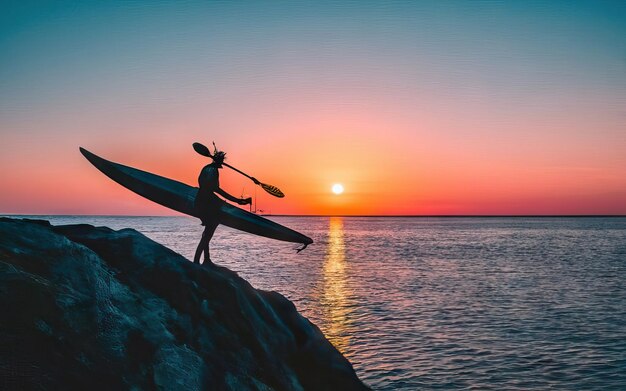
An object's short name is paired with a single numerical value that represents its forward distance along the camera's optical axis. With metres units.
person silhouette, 9.98
